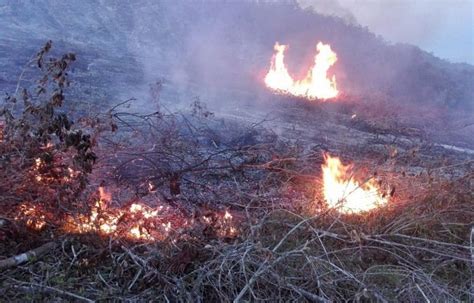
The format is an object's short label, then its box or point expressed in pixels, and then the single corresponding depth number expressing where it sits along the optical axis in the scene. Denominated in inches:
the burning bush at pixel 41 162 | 142.3
